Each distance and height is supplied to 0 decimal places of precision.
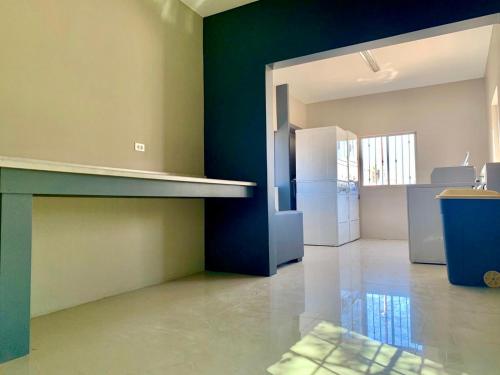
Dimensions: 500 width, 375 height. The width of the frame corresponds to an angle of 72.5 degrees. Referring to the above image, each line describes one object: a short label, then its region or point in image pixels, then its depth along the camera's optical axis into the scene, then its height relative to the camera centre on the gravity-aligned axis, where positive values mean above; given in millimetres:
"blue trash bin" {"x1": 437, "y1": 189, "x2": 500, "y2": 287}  2949 -314
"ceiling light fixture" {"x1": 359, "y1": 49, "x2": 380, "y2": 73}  4980 +2173
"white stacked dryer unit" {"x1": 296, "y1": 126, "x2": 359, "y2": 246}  5934 +318
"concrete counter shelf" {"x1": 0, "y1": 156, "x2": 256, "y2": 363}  1625 -81
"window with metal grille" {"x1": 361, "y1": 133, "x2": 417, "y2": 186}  6808 +861
